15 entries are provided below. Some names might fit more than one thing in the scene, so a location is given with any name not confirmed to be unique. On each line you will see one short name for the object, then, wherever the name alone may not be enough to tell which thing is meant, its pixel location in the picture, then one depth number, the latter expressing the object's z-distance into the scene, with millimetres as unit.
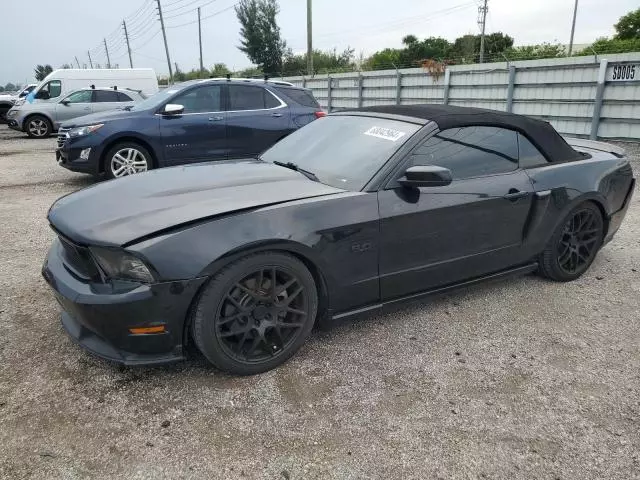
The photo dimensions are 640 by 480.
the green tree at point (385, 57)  42062
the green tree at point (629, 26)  35781
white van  15781
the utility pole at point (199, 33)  57000
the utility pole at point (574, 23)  51422
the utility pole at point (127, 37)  73812
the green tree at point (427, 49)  47403
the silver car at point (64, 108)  14453
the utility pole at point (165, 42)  46500
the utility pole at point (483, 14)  51281
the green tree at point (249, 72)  42500
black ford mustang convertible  2371
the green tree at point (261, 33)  51094
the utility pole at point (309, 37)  24141
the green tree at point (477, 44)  47519
